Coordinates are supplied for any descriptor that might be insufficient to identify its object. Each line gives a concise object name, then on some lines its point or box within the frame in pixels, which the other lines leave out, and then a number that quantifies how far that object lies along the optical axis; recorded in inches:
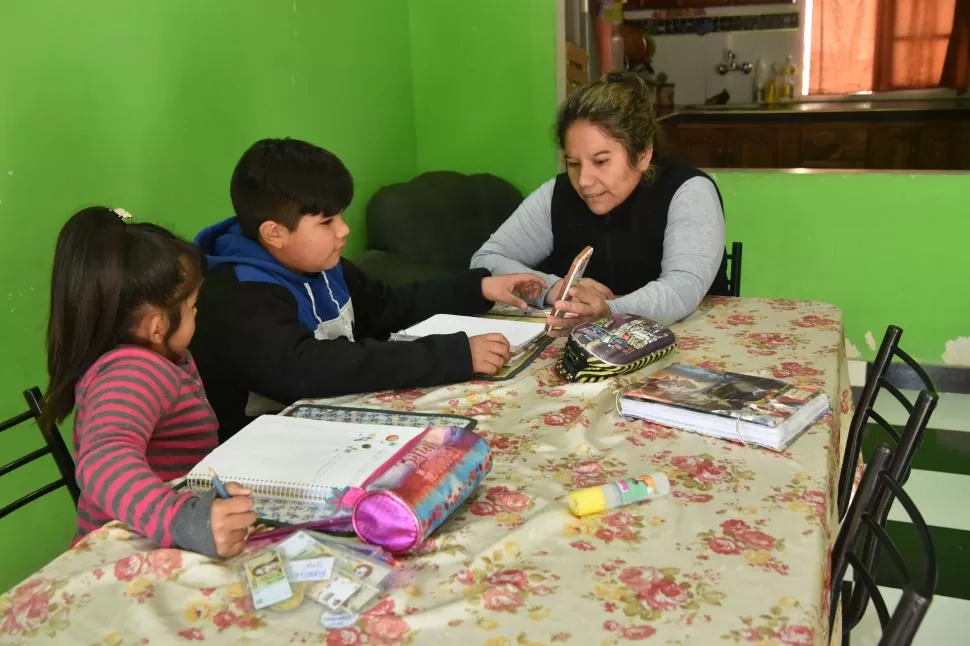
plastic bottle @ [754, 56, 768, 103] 188.1
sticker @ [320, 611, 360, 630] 35.5
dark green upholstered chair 124.2
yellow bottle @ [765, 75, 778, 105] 186.2
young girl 41.9
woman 79.3
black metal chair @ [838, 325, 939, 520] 61.1
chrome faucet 189.9
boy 60.0
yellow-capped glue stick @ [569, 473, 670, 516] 43.2
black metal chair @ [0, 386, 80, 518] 54.0
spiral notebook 43.1
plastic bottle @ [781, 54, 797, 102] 186.2
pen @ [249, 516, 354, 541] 41.9
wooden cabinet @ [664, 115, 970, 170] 156.9
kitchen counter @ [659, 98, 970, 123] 158.7
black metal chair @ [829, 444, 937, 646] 33.7
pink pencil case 39.9
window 167.8
